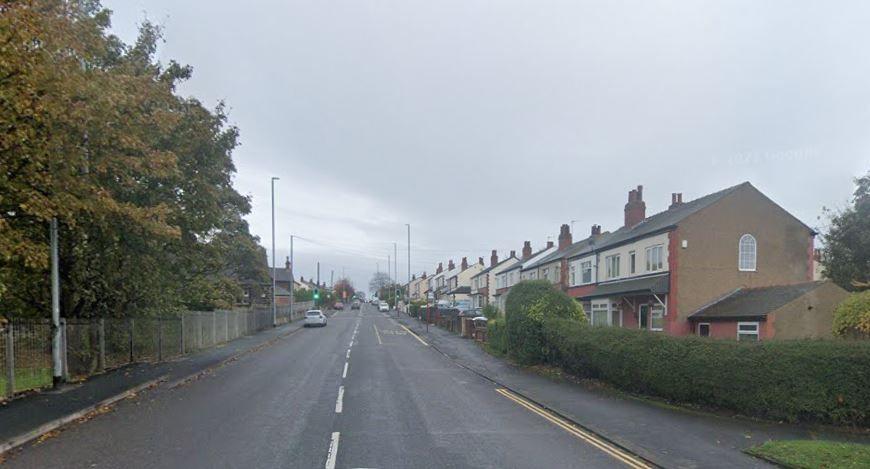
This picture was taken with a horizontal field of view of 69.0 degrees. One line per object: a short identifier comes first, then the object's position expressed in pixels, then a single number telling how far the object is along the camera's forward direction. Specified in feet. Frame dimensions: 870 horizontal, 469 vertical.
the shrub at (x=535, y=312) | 70.18
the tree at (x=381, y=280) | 625.00
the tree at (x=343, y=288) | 546.26
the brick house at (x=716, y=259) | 97.30
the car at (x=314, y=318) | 177.68
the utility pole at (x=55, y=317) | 47.70
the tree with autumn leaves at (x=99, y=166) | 36.52
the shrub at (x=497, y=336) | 87.07
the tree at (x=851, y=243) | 98.89
